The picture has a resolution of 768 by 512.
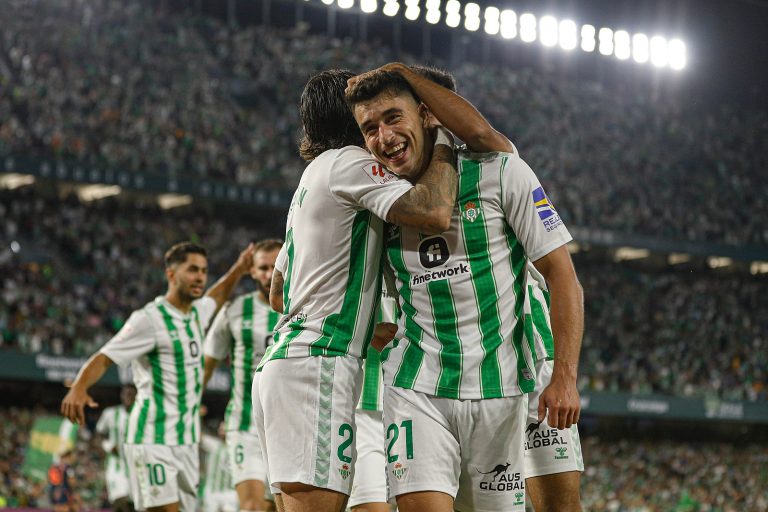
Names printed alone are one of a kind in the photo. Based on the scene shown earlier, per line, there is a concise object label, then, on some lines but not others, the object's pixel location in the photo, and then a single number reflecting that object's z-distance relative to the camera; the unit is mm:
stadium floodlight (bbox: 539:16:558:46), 32156
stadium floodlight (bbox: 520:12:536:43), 31938
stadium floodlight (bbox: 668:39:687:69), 33812
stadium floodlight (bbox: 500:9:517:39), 31734
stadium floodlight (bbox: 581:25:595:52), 32562
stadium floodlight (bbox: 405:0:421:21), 30745
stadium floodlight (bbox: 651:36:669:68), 33469
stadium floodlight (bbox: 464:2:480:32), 31312
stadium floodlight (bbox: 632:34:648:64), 33312
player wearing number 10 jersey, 7527
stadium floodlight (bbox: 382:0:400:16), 30359
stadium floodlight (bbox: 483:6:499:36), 31672
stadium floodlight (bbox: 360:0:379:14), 29859
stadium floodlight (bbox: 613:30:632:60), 33000
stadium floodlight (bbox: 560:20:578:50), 32250
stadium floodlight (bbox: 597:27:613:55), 32781
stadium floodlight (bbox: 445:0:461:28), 31172
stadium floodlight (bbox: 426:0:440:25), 30969
